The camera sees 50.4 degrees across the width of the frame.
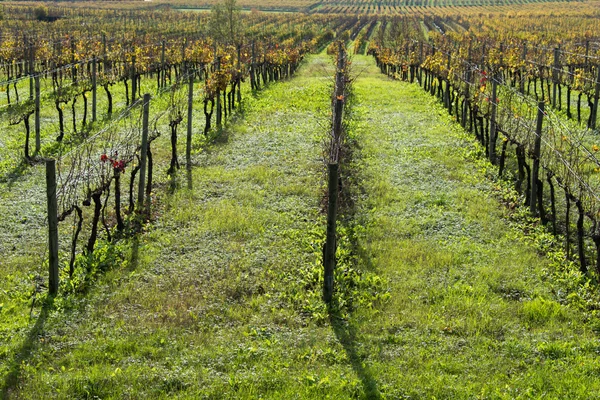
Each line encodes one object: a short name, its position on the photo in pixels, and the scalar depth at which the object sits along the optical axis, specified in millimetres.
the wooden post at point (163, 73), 25750
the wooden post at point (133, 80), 21312
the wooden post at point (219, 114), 17716
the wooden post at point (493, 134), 13940
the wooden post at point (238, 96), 21227
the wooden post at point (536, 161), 10750
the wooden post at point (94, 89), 18141
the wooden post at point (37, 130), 14025
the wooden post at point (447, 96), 20234
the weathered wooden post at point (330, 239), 7320
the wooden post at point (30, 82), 19078
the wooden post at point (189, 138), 13541
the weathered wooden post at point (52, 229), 7508
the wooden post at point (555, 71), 20078
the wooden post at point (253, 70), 25212
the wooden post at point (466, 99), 17266
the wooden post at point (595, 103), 18016
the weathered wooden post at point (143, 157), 10750
